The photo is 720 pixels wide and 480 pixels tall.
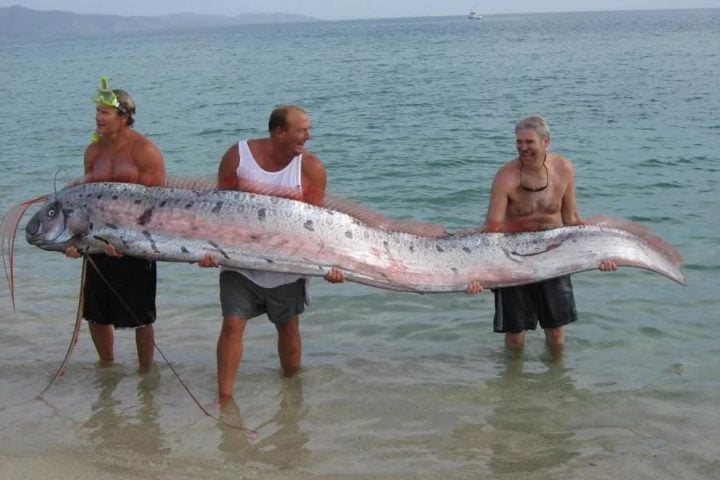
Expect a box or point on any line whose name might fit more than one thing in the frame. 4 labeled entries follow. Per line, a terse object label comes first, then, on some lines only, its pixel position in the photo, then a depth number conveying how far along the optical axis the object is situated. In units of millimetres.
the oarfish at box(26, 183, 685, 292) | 5160
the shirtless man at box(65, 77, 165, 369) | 5520
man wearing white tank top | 5199
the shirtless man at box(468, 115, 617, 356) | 5719
